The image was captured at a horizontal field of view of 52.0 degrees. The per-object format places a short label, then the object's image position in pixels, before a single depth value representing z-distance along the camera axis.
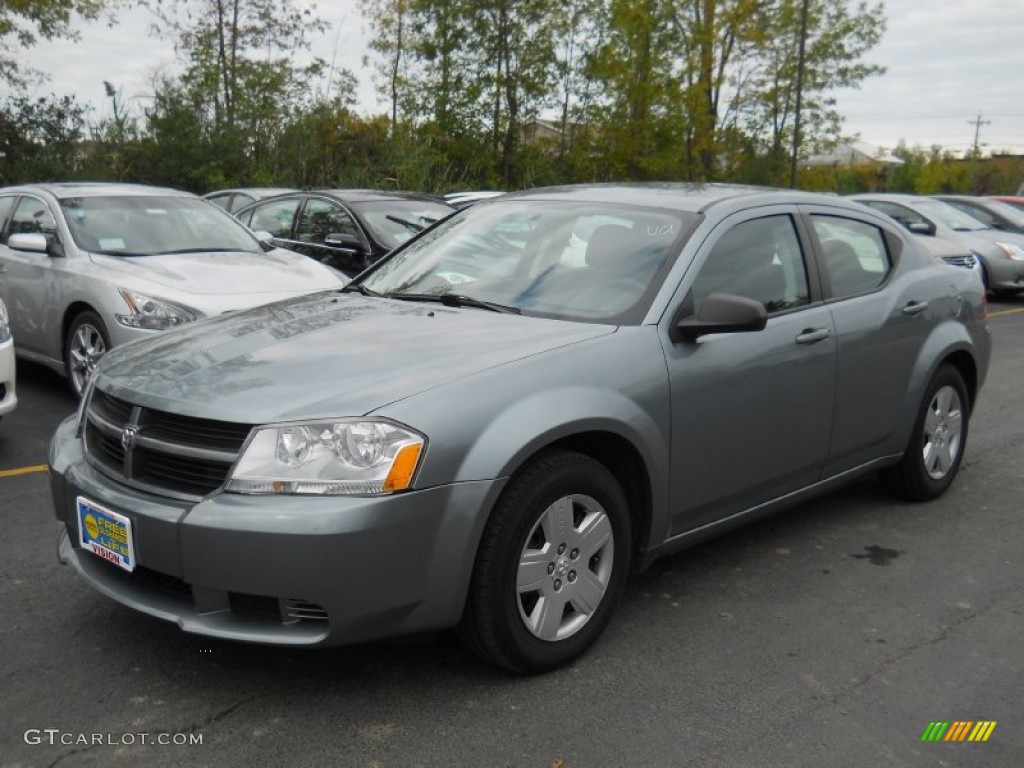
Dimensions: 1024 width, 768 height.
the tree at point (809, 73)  31.23
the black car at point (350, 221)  9.30
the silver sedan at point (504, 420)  2.94
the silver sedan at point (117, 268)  6.75
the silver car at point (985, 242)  14.72
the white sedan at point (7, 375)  5.81
